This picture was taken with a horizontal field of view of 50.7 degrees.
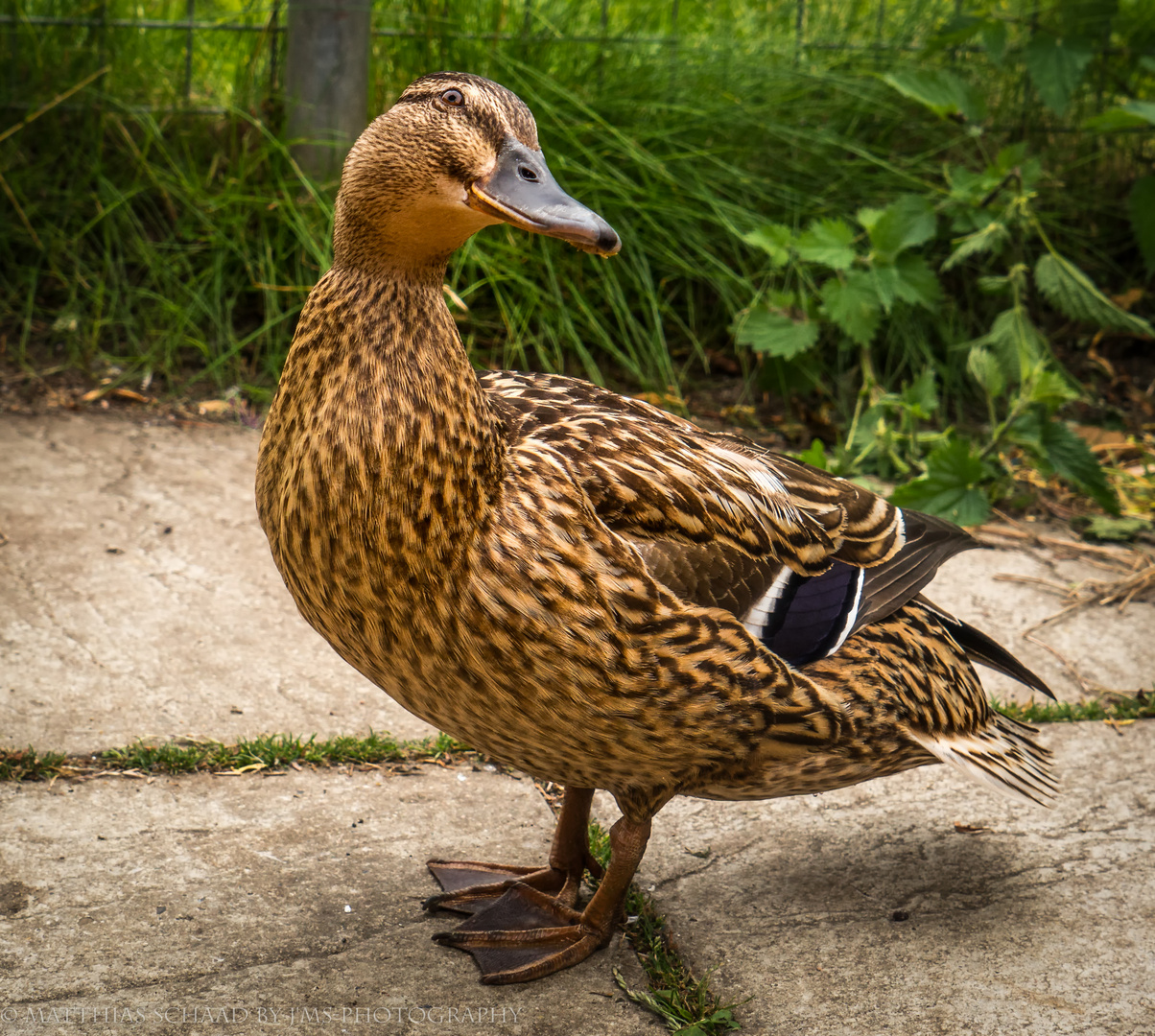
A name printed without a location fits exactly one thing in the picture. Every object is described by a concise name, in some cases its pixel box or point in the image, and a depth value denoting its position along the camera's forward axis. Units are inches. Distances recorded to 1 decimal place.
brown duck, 77.4
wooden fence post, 185.9
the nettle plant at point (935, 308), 172.1
